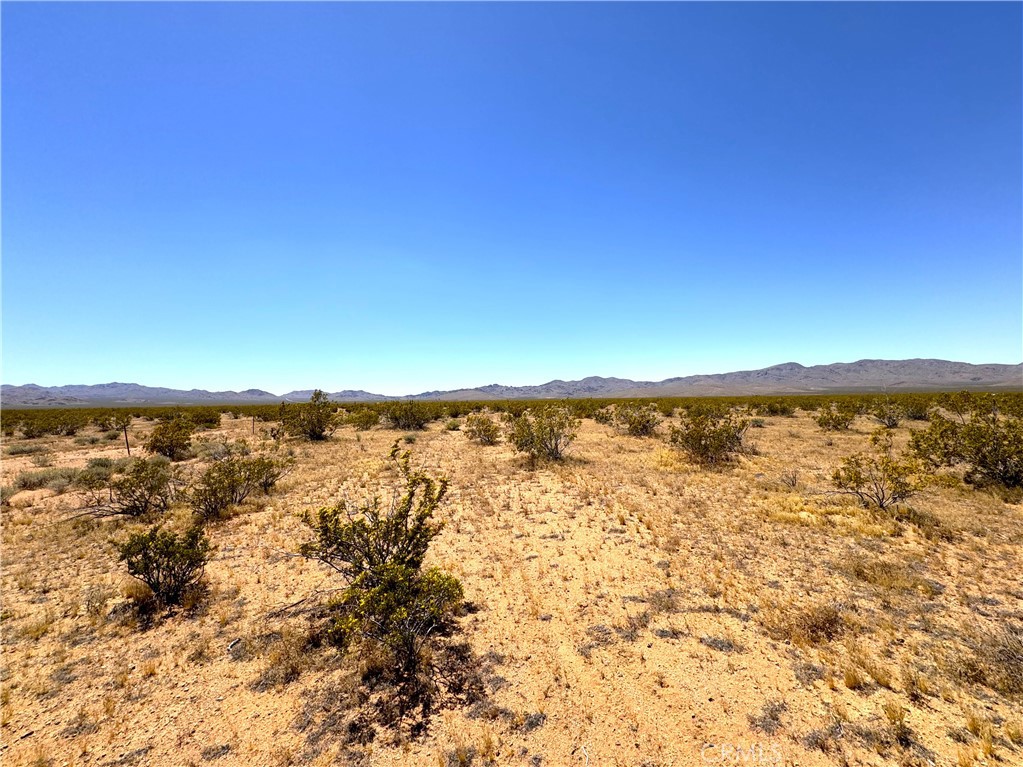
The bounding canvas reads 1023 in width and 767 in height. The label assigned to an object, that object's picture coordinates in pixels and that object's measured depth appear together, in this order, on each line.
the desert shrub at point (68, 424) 31.96
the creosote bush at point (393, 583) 5.23
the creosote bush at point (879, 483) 10.38
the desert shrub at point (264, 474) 12.50
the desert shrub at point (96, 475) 12.34
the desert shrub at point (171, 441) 18.94
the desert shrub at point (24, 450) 21.46
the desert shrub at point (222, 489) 10.74
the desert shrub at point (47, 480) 13.70
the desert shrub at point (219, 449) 18.54
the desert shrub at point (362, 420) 30.94
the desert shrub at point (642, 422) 25.59
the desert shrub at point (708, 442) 16.33
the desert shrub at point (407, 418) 32.19
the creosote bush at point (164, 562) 6.94
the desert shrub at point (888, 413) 27.25
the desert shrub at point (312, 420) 24.88
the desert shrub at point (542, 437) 17.91
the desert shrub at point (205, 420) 33.97
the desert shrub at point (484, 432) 23.40
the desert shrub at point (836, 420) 25.44
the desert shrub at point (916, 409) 30.95
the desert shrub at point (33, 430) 29.43
